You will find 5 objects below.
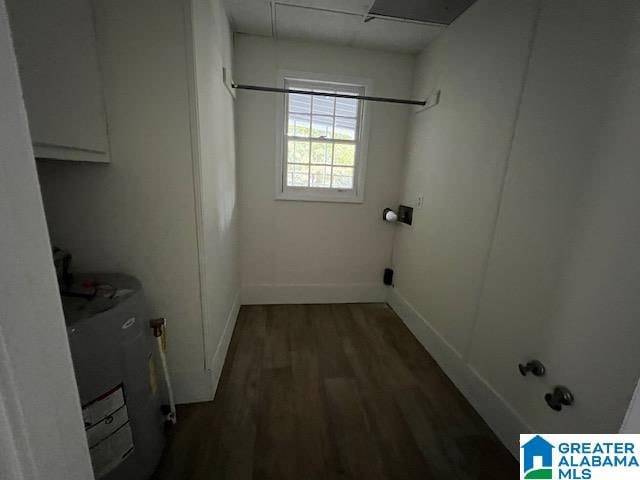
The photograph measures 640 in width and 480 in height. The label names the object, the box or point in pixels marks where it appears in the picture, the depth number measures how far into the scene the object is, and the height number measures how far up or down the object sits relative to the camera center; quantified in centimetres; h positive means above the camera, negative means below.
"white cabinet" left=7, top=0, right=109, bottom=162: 77 +27
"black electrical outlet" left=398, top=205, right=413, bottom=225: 251 -35
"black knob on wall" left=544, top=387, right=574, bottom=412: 112 -89
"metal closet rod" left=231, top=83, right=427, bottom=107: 192 +58
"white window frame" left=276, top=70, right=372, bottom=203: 240 +18
